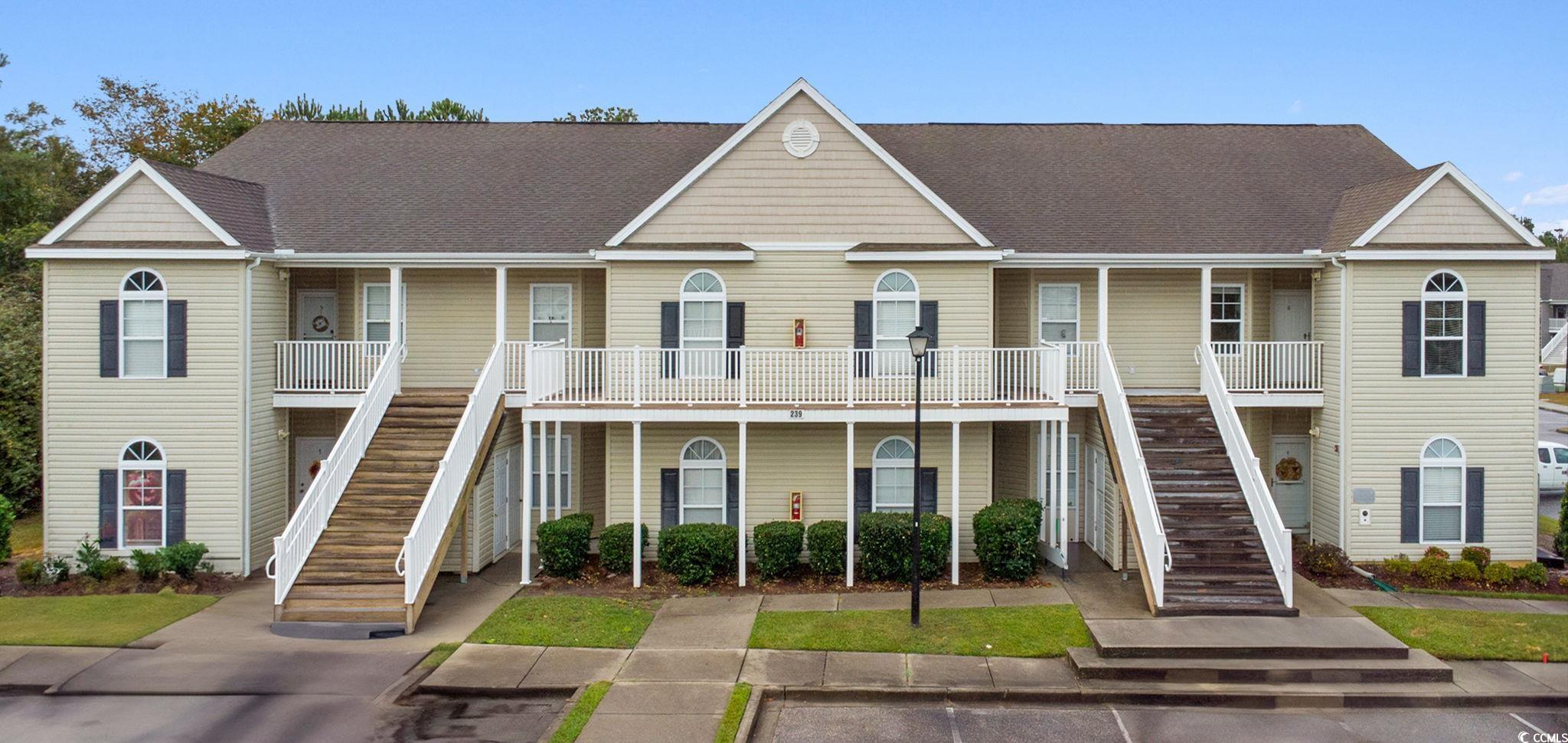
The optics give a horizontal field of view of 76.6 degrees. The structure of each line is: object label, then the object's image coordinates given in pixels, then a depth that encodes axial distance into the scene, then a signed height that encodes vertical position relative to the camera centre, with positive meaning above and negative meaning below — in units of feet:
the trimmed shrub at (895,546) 52.06 -9.41
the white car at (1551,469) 81.76 -8.19
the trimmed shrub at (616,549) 53.67 -9.89
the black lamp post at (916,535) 43.83 -7.58
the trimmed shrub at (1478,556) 53.42 -10.09
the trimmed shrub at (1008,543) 51.88 -9.19
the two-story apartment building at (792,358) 54.08 +0.53
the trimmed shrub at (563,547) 52.70 -9.58
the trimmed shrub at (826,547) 52.90 -9.61
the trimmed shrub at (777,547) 52.65 -9.52
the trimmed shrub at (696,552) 52.37 -9.78
